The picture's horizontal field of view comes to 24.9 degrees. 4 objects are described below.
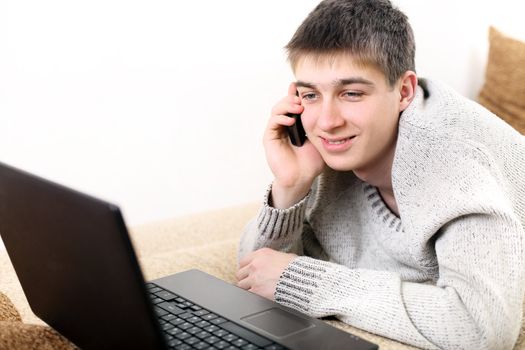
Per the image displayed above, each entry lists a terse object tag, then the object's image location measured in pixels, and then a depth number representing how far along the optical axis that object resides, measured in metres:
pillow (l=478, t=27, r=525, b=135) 2.37
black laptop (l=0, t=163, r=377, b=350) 1.27
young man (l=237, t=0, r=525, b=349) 1.52
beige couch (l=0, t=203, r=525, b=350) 1.44
